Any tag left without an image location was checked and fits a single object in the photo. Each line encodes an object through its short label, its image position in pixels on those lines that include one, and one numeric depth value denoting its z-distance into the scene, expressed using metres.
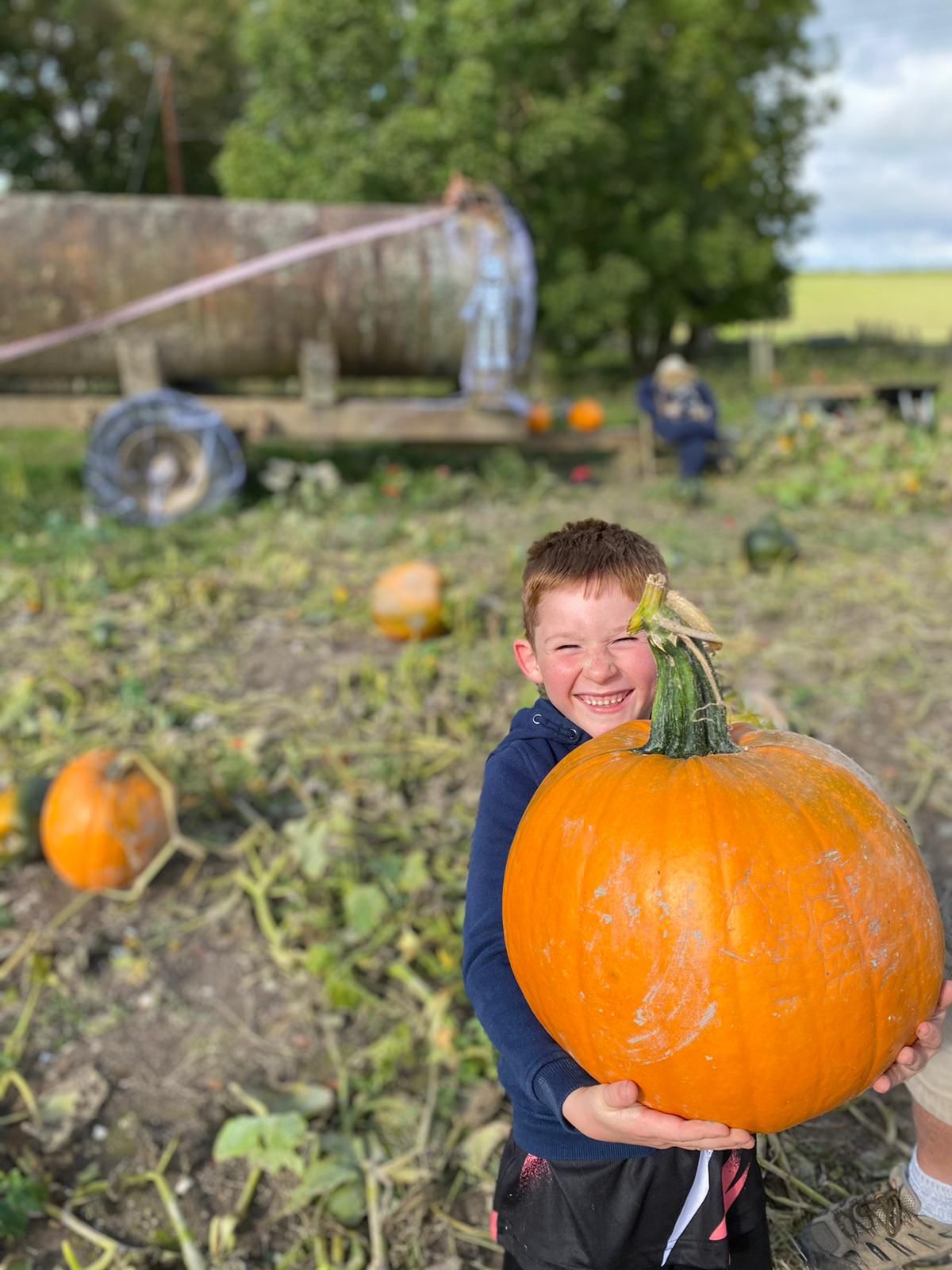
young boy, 1.66
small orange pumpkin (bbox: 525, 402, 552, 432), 10.60
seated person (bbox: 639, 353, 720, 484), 10.43
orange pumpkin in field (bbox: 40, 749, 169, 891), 3.49
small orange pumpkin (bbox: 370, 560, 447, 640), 5.49
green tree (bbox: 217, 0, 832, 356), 16.06
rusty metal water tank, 8.62
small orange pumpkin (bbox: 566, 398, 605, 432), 11.18
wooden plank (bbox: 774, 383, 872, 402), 13.11
